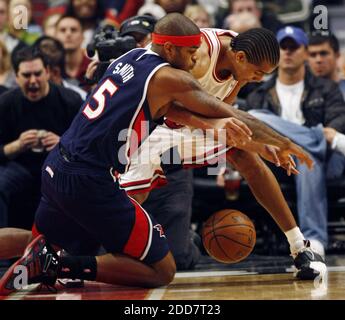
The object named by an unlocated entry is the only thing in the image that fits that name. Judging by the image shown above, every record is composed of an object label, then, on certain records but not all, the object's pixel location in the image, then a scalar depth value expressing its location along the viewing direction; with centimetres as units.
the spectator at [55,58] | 1484
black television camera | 1204
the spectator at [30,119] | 1321
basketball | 1087
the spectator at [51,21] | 1759
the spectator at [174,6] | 1648
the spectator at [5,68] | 1589
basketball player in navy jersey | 959
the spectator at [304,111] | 1319
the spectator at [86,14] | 1755
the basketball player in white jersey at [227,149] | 1037
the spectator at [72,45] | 1630
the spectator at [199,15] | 1605
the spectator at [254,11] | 1712
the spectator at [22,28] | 1720
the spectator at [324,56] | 1523
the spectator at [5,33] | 1717
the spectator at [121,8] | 1795
